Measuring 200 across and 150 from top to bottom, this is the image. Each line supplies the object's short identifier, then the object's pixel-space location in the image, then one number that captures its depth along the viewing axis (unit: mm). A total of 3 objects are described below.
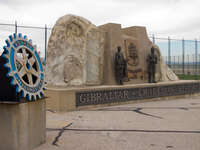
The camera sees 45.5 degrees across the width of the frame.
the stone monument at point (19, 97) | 3387
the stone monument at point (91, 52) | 7832
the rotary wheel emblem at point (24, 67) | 3416
